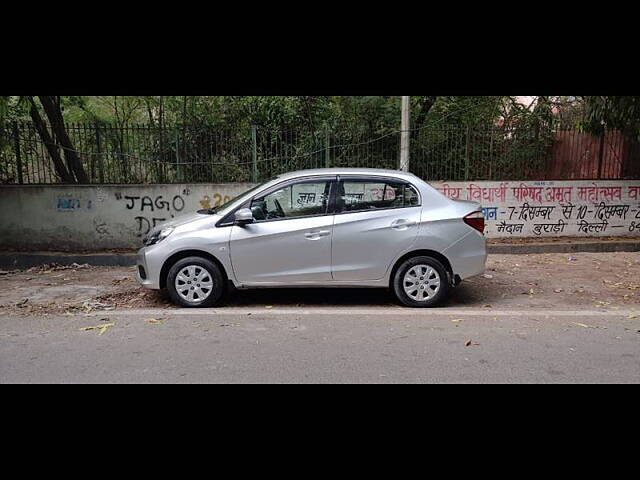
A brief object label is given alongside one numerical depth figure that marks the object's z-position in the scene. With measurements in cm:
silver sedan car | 591
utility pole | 970
